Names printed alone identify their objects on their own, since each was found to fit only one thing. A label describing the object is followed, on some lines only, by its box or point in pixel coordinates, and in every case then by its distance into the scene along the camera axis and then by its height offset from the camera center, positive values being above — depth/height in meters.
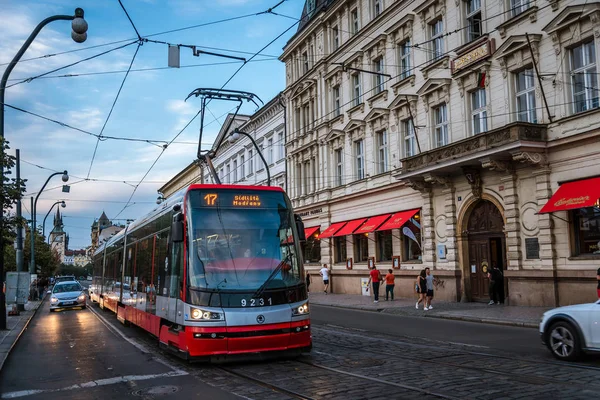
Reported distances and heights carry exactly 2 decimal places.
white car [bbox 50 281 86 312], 29.22 -1.53
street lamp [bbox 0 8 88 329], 13.59 +5.43
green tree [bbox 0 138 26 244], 16.77 +2.15
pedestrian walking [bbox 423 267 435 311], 22.14 -1.28
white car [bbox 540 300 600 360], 9.68 -1.28
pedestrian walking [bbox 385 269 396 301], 26.53 -1.07
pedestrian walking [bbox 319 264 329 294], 34.78 -0.84
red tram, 9.69 -0.22
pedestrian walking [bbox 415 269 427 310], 22.00 -0.99
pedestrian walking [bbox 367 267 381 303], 26.67 -0.97
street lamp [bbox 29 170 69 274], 32.75 +3.90
